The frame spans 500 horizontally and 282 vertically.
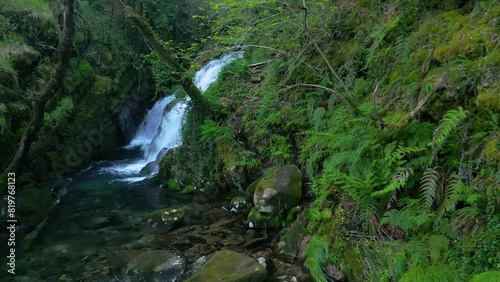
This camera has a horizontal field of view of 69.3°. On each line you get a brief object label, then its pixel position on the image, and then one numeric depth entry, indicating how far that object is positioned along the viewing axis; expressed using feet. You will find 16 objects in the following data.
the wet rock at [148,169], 40.04
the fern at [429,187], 13.32
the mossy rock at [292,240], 19.81
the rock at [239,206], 27.17
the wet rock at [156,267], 18.70
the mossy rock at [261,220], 23.49
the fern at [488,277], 9.09
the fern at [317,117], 23.45
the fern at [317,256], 16.24
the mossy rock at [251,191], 26.76
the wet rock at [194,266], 19.09
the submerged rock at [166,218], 26.04
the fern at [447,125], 12.89
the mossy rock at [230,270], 16.98
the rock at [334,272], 15.44
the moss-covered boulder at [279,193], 23.20
